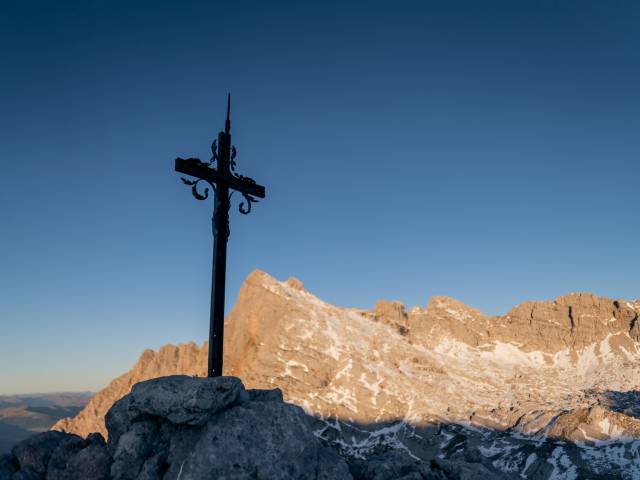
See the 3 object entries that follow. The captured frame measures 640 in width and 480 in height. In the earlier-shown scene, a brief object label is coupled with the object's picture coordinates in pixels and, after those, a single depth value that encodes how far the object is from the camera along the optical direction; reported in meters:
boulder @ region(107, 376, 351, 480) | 11.02
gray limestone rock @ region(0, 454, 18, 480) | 12.86
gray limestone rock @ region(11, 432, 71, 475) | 12.91
